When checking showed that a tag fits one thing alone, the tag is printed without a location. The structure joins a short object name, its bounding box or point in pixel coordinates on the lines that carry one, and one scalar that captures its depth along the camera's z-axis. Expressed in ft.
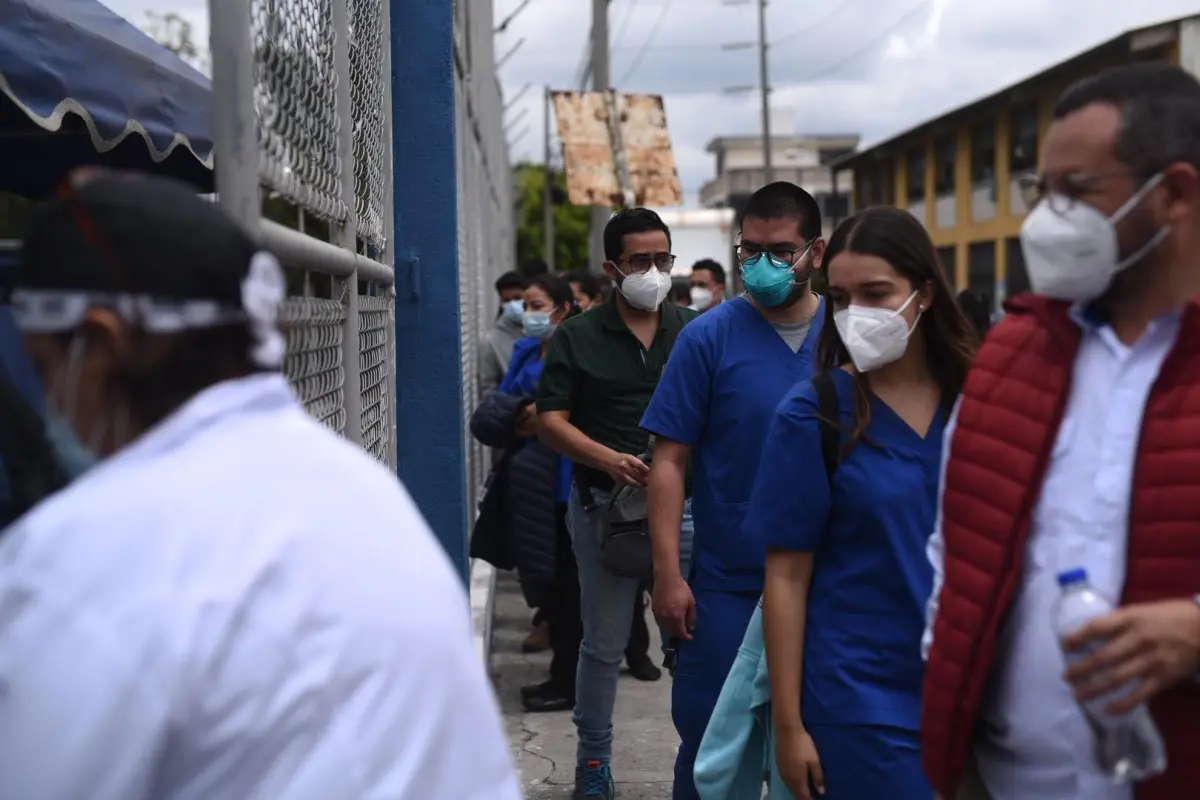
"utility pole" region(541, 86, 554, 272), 129.29
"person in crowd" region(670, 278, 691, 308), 43.73
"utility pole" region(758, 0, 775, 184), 143.45
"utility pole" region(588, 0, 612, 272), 48.14
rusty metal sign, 41.24
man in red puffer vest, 7.08
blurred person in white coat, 4.50
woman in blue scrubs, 10.46
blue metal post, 17.93
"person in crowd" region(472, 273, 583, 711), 23.97
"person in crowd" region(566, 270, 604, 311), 36.12
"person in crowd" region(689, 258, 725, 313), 44.06
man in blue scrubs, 14.33
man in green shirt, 18.48
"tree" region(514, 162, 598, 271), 230.07
